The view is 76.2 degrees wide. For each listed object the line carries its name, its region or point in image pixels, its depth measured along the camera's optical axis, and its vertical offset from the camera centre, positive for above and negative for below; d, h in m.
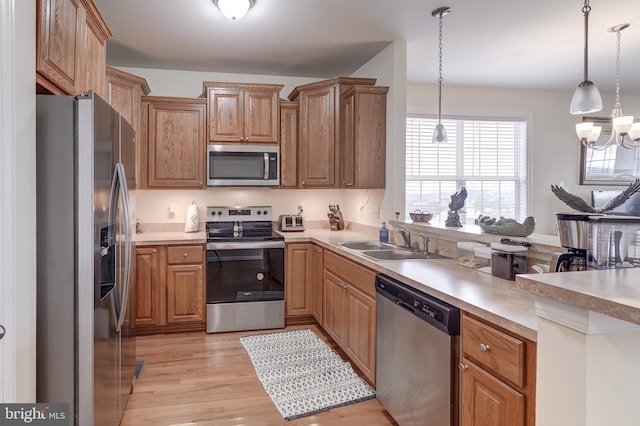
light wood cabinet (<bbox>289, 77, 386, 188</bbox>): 3.87 +0.74
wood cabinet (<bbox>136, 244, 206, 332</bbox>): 3.56 -0.73
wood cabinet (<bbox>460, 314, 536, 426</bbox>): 1.27 -0.59
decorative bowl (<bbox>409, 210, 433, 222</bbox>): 3.25 -0.08
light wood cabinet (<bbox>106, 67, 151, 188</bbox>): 3.60 +0.98
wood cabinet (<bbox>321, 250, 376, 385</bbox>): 2.55 -0.74
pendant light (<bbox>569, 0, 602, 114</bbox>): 3.03 +0.81
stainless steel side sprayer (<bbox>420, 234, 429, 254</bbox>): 2.92 -0.26
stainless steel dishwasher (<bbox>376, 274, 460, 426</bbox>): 1.66 -0.70
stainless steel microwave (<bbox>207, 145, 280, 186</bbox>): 3.99 +0.40
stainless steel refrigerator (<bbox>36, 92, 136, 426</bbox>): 1.58 -0.18
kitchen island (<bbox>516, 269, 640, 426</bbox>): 0.92 -0.34
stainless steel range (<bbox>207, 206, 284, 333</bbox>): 3.71 -0.72
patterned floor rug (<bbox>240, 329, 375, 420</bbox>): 2.48 -1.18
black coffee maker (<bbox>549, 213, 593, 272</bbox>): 1.35 -0.12
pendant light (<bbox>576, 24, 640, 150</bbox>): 3.73 +0.74
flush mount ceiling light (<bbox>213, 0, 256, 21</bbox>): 2.68 +1.32
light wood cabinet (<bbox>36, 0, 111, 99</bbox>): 1.59 +0.74
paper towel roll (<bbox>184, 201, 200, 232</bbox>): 4.09 -0.15
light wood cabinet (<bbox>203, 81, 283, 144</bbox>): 3.97 +0.92
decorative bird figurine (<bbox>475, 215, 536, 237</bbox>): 2.19 -0.11
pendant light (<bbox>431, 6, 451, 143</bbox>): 2.93 +1.39
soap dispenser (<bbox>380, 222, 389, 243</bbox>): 3.45 -0.25
